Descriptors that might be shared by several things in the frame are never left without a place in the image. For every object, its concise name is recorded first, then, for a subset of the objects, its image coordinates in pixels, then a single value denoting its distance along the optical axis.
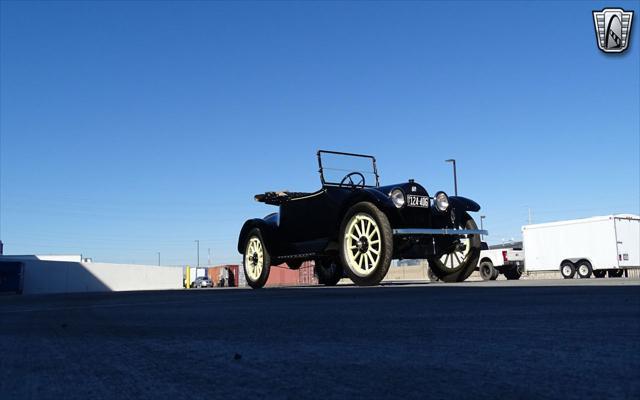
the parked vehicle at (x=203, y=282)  53.53
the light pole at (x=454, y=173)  32.03
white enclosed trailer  21.20
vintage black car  7.63
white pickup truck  22.17
